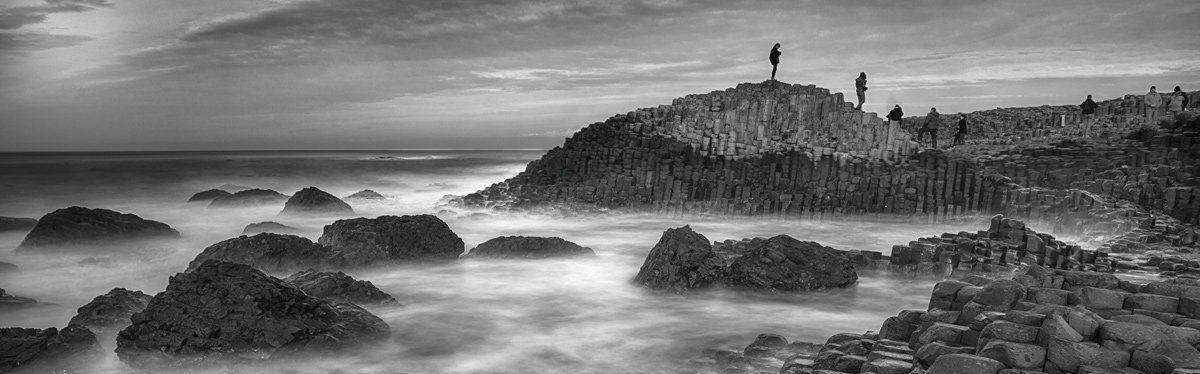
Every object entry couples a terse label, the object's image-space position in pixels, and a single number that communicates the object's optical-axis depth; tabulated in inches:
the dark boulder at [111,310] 365.7
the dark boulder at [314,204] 885.2
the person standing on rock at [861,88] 1069.8
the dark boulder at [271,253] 510.3
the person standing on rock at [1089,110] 1190.3
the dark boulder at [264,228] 706.2
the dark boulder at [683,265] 477.7
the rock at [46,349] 308.8
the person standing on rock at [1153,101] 1066.1
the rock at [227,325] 321.7
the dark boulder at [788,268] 473.7
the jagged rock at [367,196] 1168.2
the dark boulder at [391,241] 549.0
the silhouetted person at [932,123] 1100.5
